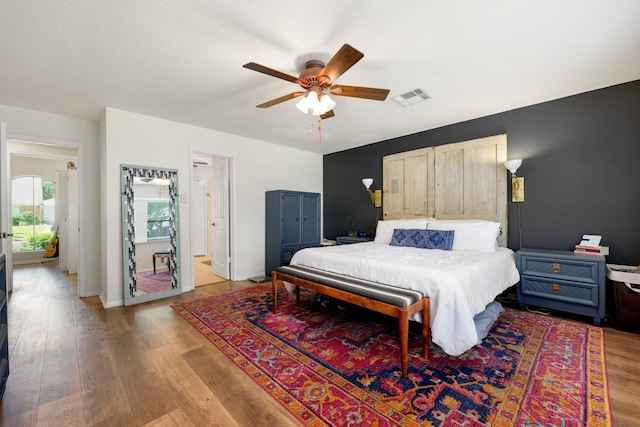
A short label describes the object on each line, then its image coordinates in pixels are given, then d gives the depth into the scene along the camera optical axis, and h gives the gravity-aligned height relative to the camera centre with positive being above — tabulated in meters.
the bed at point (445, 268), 2.04 -0.55
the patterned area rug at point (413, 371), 1.57 -1.18
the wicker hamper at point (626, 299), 2.53 -0.85
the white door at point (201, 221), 6.95 -0.28
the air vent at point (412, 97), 3.02 +1.31
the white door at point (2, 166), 2.25 +0.38
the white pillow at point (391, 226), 3.93 -0.24
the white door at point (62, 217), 5.62 -0.14
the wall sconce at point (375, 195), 4.89 +0.28
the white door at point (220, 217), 4.78 -0.12
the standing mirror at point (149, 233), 3.55 -0.31
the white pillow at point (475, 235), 3.28 -0.31
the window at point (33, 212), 6.33 -0.03
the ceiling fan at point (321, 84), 1.97 +1.05
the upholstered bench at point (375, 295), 1.93 -0.70
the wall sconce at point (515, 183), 3.37 +0.34
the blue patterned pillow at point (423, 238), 3.40 -0.38
